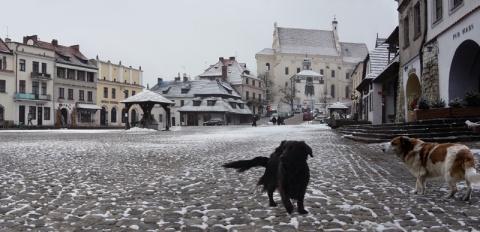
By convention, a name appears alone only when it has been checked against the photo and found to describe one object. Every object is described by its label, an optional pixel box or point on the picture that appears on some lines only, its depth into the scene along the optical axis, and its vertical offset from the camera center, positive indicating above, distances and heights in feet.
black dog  12.33 -1.53
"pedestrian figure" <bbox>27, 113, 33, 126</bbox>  154.86 +1.15
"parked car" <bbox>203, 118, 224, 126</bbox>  206.08 -0.85
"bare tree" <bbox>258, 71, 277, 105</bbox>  324.80 +25.96
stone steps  39.11 -1.22
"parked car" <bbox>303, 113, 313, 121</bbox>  214.77 +1.40
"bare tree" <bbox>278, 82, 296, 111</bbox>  307.58 +19.01
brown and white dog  14.92 -1.56
